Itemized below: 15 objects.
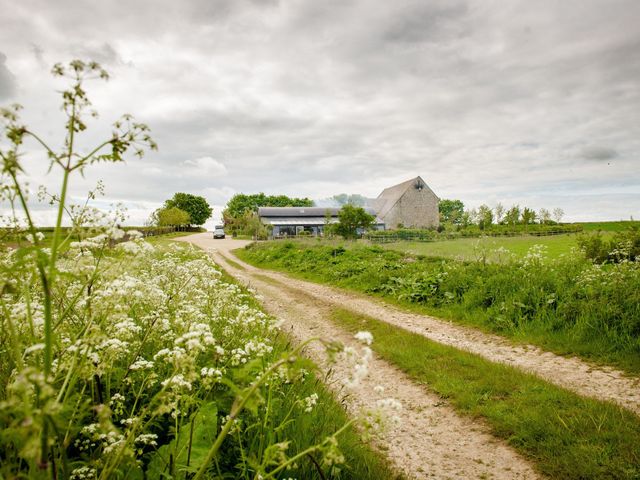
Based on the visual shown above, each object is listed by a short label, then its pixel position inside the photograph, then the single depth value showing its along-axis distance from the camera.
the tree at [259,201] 138.62
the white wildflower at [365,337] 2.12
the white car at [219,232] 69.94
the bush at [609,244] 13.27
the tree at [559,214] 78.19
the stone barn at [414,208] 75.62
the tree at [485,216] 69.87
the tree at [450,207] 144.36
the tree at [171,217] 92.50
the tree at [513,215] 73.43
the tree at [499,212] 77.69
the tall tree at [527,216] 66.50
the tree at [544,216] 75.83
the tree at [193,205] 127.12
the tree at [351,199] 94.16
